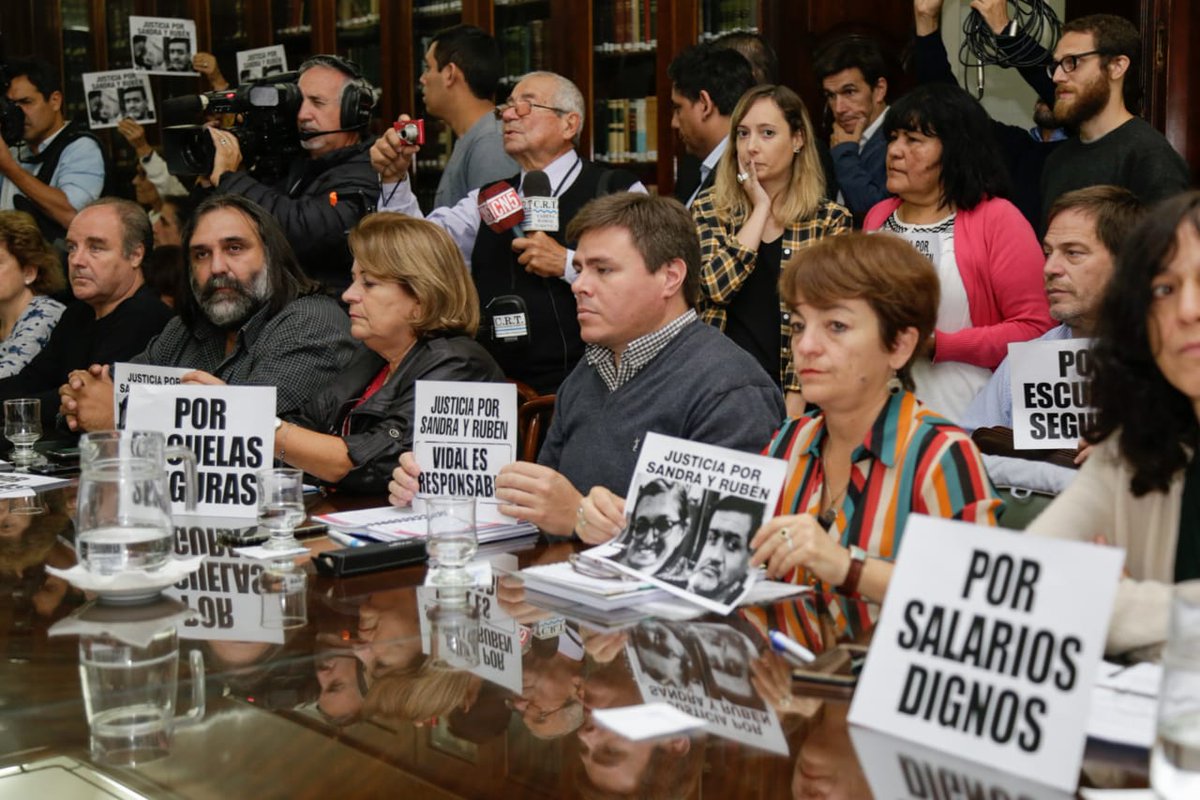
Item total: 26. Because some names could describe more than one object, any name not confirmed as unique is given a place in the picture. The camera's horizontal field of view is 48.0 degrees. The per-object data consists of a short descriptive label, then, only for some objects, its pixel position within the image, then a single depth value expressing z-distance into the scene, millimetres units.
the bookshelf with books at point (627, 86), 5406
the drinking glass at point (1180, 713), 998
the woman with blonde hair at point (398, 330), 3098
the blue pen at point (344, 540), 2365
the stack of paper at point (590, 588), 1911
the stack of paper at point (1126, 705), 1310
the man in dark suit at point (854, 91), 4438
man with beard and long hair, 3451
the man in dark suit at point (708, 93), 4293
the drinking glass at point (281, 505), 2314
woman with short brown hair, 2053
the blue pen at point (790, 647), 1643
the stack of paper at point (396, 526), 2418
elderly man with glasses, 3881
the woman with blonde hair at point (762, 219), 3682
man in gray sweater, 2596
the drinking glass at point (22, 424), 3471
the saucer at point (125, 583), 1953
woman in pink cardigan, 3469
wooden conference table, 1289
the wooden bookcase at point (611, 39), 4367
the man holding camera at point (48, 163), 5680
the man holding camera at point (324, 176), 4043
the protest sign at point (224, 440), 2633
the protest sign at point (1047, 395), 2781
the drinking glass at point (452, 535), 2064
